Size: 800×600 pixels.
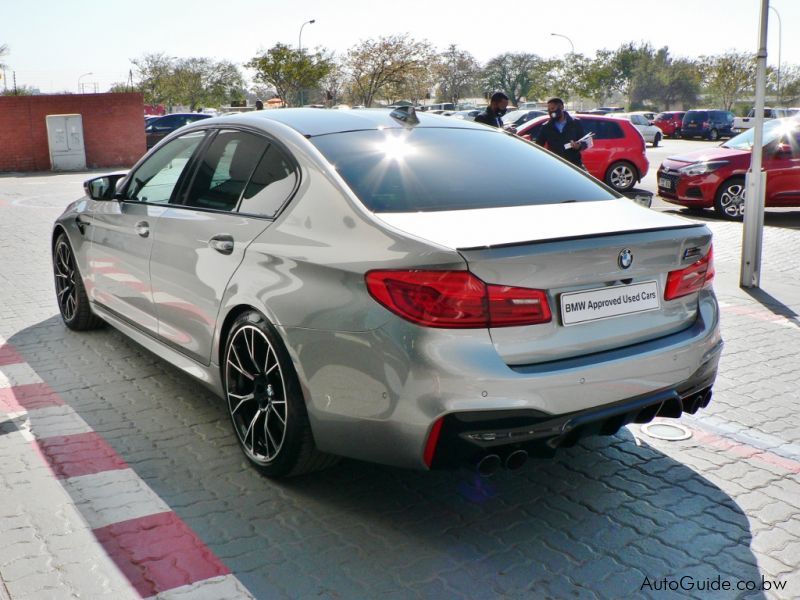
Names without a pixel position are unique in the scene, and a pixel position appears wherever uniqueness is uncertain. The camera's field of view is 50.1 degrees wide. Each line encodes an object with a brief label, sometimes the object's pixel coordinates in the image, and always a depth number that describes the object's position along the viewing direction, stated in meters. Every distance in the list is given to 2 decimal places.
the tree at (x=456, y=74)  100.25
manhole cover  4.28
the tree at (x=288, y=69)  56.22
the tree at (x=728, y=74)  68.19
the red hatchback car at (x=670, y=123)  48.47
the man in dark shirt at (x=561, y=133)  10.89
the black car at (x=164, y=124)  30.80
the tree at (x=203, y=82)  80.38
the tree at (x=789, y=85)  72.31
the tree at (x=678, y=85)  97.92
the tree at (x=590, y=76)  73.19
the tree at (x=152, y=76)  80.94
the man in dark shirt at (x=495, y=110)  10.84
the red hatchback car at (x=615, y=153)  17.19
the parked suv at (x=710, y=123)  46.00
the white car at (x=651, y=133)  38.84
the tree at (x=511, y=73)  120.88
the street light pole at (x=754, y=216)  7.69
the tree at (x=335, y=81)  60.84
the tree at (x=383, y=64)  61.84
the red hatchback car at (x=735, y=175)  12.83
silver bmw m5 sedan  2.93
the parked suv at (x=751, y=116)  44.97
